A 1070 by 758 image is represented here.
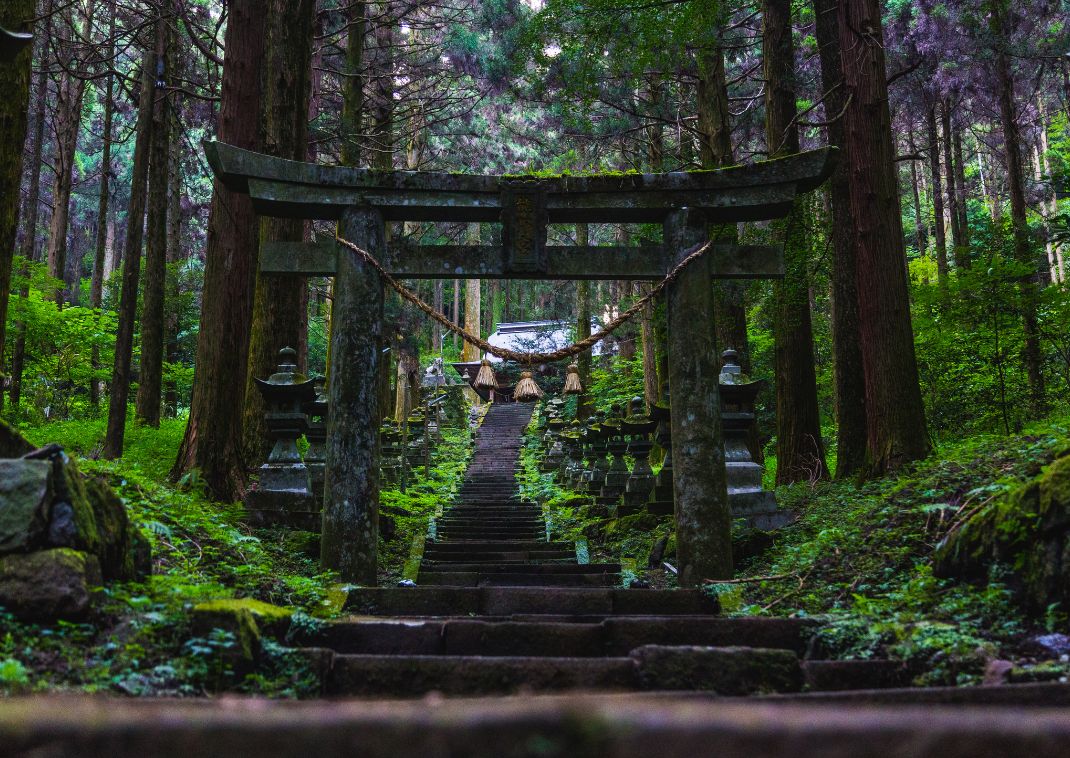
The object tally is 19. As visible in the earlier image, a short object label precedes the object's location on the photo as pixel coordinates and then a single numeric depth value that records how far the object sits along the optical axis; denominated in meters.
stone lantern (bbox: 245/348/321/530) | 8.12
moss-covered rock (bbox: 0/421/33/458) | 4.10
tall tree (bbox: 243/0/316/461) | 9.46
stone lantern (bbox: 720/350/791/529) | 7.79
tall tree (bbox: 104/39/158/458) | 11.35
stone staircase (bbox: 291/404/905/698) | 3.61
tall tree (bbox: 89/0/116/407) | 16.80
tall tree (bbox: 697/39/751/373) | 12.32
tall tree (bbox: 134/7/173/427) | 13.03
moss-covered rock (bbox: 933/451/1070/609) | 3.87
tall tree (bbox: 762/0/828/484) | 10.67
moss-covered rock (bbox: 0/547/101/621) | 3.31
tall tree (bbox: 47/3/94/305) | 17.11
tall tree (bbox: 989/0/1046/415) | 10.66
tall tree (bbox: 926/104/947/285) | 18.76
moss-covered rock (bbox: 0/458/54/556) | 3.41
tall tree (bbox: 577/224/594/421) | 23.80
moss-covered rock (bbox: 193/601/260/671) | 3.59
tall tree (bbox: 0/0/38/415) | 5.46
